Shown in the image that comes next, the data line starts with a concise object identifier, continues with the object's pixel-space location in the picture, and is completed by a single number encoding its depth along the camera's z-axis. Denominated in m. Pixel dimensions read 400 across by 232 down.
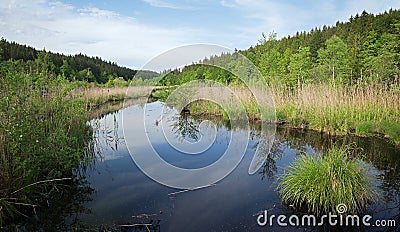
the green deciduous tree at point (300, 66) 19.32
